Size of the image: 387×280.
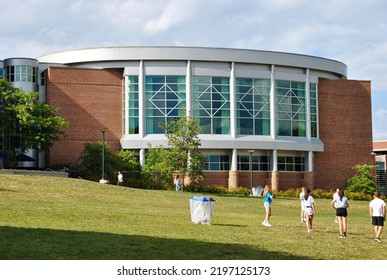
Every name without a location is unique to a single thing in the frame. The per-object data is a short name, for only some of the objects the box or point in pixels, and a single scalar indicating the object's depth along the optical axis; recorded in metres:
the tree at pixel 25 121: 59.94
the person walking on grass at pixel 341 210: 26.84
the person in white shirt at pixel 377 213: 25.97
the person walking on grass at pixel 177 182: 60.09
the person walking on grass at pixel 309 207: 27.95
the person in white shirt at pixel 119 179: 58.75
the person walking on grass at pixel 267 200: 30.25
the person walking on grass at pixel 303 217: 30.80
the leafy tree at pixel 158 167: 58.16
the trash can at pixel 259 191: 61.37
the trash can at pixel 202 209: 29.91
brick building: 68.88
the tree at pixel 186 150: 57.75
